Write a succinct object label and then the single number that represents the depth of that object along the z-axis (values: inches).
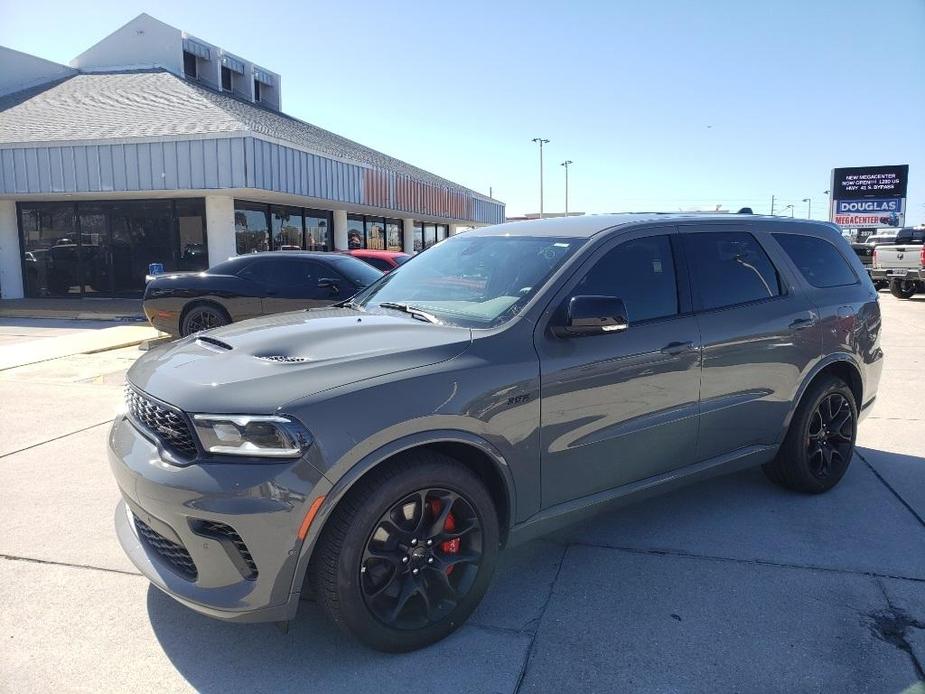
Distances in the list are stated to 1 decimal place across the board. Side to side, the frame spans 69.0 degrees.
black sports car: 391.2
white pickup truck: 792.9
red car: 526.6
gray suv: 94.7
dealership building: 652.1
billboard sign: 1674.5
